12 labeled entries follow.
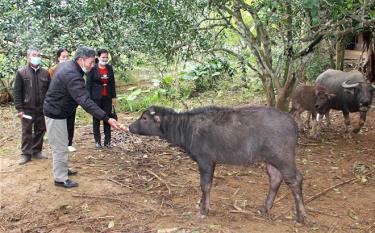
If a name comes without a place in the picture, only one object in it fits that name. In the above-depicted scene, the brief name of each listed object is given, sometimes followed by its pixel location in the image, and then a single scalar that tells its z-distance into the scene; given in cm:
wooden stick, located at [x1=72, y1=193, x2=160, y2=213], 602
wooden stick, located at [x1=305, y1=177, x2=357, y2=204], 639
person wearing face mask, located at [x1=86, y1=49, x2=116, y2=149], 809
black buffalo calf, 548
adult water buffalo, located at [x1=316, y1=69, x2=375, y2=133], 955
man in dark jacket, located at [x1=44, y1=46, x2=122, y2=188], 600
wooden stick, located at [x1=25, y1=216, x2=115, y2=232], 546
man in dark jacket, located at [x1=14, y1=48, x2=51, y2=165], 736
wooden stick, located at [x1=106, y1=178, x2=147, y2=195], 656
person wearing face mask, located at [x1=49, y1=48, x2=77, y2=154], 771
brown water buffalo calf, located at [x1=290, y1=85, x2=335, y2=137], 961
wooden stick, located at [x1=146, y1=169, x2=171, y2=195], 663
